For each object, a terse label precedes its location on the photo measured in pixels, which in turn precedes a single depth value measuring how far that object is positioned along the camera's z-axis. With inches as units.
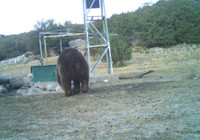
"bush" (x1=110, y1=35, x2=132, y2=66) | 874.1
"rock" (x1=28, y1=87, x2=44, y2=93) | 379.8
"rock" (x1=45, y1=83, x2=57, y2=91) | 397.2
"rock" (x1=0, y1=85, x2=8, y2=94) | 424.0
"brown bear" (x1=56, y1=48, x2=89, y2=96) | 265.7
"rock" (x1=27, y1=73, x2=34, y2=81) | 502.9
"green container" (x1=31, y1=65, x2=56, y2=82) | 448.5
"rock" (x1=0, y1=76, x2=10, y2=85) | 478.6
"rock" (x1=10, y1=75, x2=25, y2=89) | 495.5
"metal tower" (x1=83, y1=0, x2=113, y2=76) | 460.4
